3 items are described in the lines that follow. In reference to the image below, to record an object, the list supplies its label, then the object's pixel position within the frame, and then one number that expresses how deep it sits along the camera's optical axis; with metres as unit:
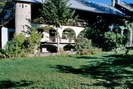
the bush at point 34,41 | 26.30
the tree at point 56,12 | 28.11
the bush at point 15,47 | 23.53
